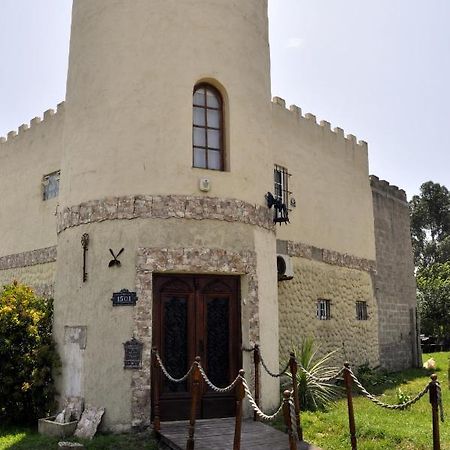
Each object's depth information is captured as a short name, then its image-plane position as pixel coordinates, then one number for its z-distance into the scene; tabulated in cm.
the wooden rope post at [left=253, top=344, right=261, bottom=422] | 961
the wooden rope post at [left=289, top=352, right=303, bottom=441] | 816
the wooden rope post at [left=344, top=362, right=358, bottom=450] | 709
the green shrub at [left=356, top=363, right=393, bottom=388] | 1512
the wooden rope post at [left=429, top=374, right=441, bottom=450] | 581
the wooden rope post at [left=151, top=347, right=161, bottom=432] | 863
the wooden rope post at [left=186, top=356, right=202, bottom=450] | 719
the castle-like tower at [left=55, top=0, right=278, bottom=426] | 935
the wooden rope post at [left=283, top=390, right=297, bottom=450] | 590
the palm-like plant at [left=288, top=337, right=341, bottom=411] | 1104
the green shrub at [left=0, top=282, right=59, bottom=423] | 971
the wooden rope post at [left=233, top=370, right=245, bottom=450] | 635
